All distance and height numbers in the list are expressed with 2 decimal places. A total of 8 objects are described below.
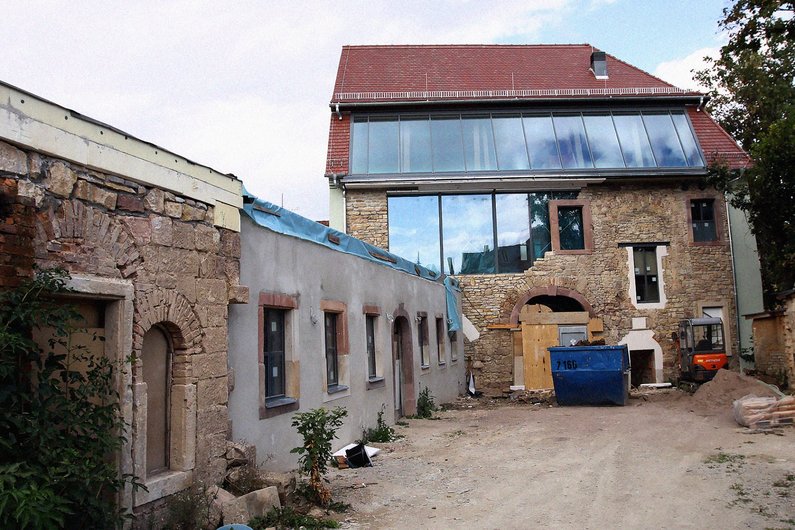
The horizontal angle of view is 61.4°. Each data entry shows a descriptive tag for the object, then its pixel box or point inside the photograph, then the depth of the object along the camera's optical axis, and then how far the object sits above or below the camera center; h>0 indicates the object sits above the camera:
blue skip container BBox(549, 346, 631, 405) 14.86 -1.06
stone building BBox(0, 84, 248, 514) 4.27 +0.65
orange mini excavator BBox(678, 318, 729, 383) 17.42 -0.71
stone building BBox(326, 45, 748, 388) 19.88 +3.55
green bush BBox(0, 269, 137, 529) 3.62 -0.47
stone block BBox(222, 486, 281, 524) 5.42 -1.39
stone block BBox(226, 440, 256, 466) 6.22 -1.07
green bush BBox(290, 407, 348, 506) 6.42 -1.08
